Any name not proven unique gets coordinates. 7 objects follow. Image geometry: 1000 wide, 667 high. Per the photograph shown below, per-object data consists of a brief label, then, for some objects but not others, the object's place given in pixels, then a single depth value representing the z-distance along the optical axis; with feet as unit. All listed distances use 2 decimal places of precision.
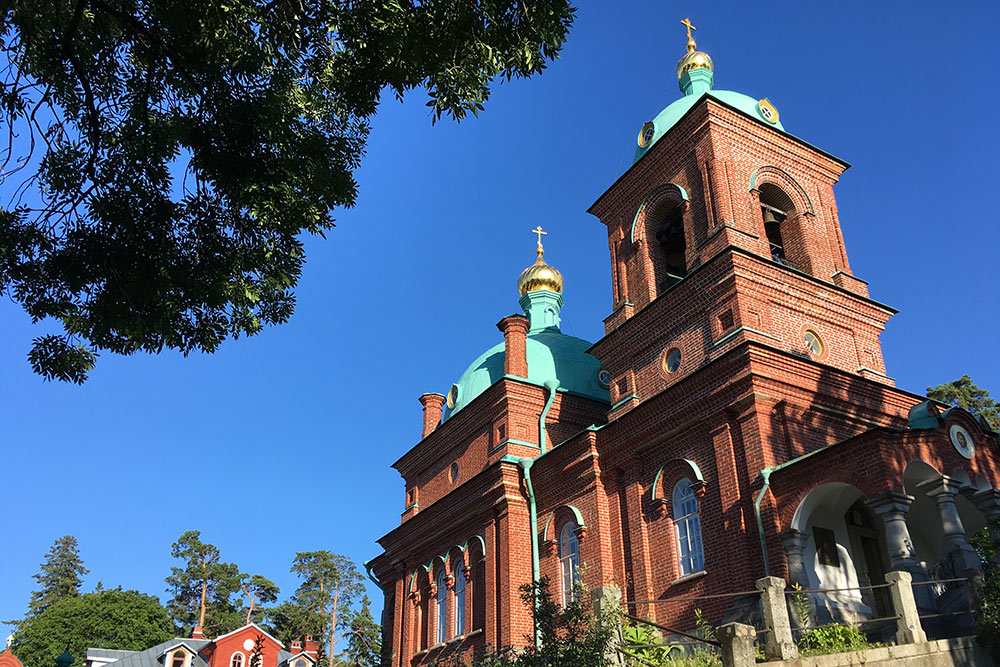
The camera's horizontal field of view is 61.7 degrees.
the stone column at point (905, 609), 31.48
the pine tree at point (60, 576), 174.29
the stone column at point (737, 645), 29.32
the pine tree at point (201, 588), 160.97
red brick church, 42.16
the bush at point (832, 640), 32.73
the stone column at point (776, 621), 31.50
